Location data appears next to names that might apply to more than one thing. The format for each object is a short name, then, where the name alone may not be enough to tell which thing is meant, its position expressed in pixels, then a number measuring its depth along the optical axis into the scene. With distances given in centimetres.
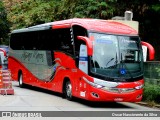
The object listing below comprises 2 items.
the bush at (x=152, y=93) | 1872
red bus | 1625
